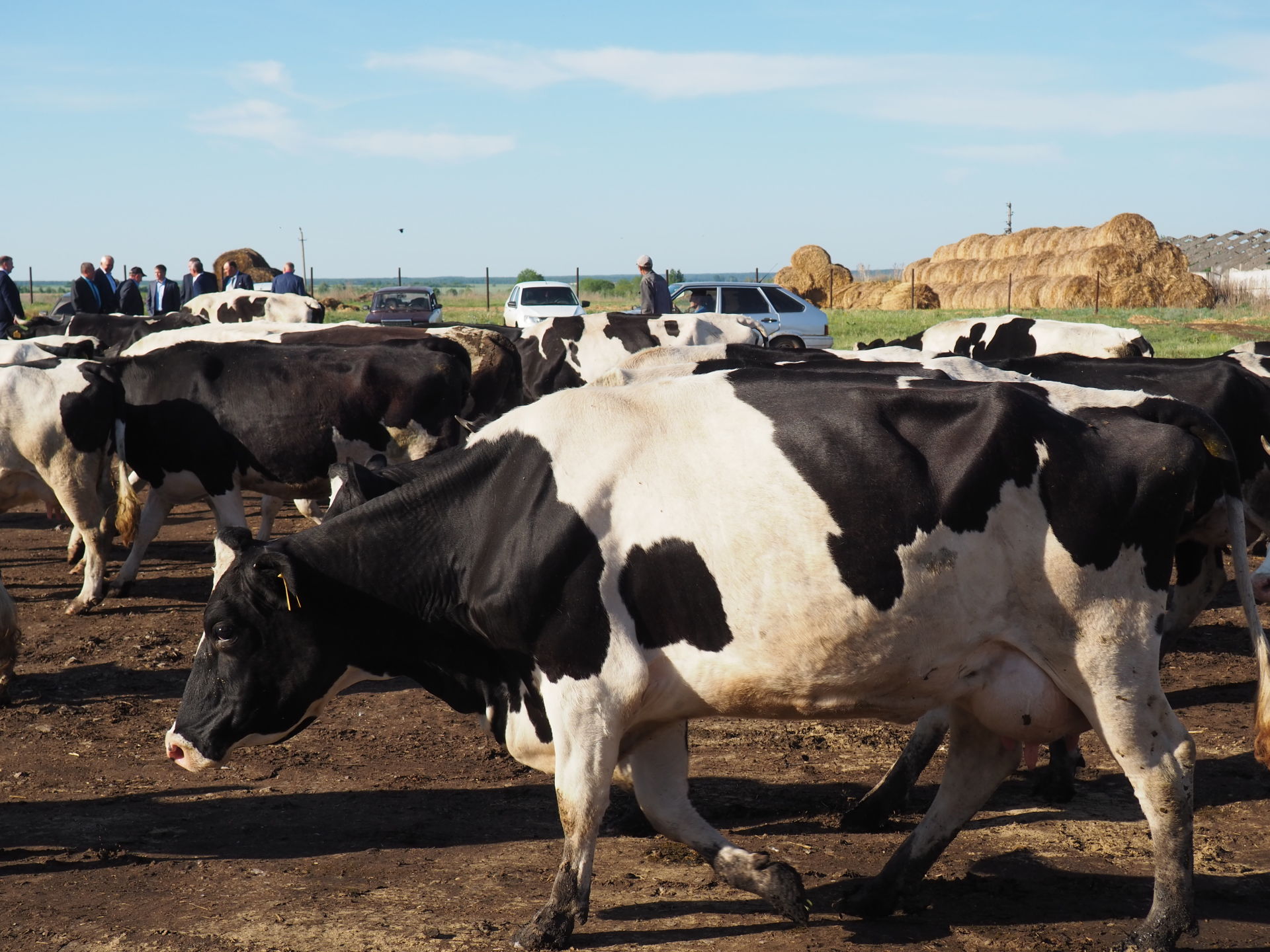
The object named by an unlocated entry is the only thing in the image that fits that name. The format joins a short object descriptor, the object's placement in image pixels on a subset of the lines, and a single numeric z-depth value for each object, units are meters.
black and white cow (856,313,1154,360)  13.39
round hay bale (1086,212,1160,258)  35.81
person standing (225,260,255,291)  22.83
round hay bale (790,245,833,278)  42.06
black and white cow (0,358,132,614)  8.93
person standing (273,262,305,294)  21.33
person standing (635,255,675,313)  17.83
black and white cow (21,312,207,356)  16.91
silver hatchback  21.22
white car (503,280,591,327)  25.39
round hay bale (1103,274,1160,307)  34.22
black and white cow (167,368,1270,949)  3.91
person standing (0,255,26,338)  17.42
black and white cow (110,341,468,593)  9.12
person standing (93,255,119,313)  20.83
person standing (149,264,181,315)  22.63
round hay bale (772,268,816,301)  42.00
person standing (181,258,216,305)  22.55
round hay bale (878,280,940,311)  39.58
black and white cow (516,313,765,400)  14.45
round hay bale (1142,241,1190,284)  35.16
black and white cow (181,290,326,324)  19.06
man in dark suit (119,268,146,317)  22.53
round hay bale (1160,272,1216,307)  34.50
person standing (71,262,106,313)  20.02
